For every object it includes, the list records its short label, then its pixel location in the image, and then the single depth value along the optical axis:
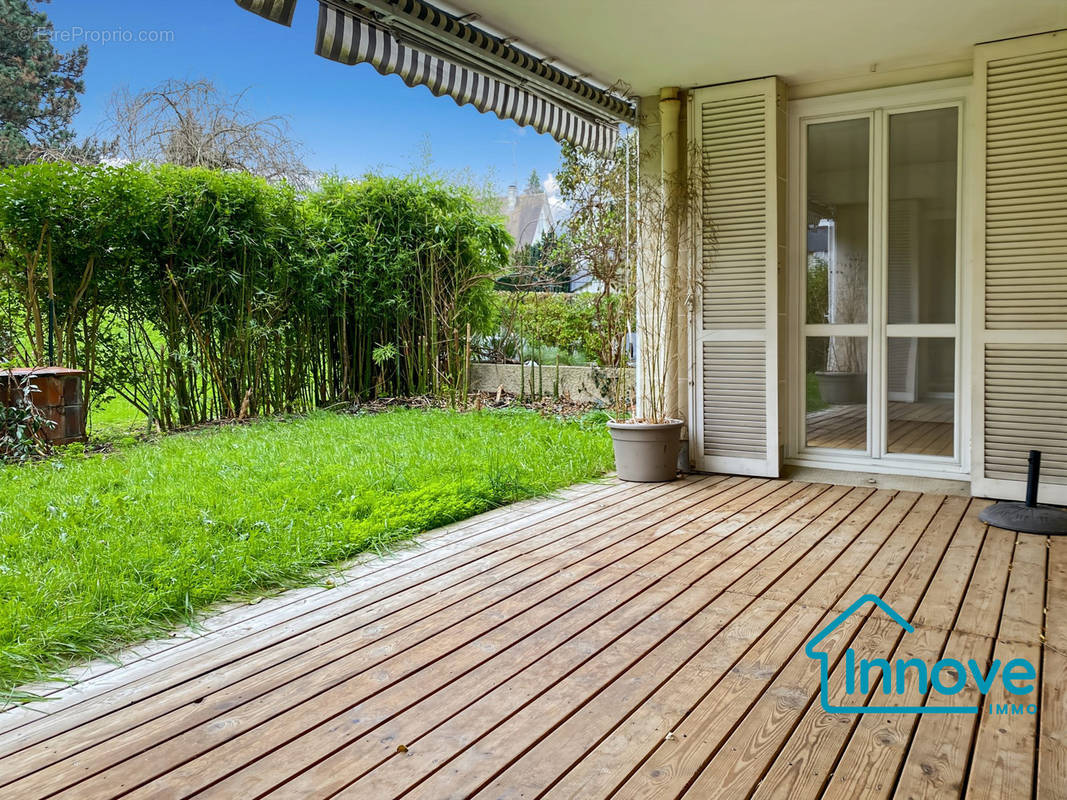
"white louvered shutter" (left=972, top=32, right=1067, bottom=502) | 4.10
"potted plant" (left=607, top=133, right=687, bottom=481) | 4.99
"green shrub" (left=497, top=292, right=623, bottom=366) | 8.36
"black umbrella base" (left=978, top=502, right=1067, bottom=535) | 3.67
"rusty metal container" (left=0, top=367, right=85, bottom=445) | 5.06
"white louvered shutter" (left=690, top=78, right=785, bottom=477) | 4.89
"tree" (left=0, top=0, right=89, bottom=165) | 14.25
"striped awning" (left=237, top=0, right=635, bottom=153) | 3.30
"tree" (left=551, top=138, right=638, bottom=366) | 7.82
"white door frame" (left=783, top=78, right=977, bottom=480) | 4.54
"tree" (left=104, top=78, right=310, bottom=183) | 12.55
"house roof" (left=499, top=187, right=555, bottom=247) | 19.64
